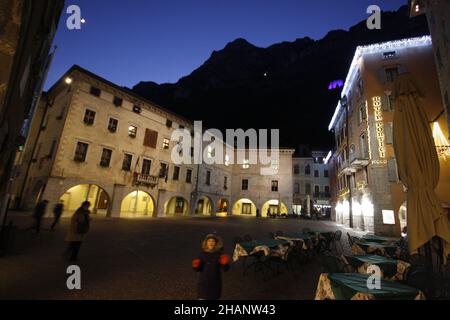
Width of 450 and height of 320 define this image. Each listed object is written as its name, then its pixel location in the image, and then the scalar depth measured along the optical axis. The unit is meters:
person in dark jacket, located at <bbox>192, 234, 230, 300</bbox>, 3.24
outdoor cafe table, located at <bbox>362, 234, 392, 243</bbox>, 7.67
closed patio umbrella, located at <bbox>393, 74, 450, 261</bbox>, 4.19
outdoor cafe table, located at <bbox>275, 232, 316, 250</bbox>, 7.52
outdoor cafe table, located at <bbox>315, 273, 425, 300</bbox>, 2.76
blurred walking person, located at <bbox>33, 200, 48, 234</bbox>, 9.30
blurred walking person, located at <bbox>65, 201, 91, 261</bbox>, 6.10
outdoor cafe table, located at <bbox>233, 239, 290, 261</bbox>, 6.05
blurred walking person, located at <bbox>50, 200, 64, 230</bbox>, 10.34
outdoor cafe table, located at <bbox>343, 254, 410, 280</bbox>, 4.32
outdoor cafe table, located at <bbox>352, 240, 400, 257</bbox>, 6.43
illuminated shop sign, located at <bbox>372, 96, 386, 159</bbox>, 16.75
